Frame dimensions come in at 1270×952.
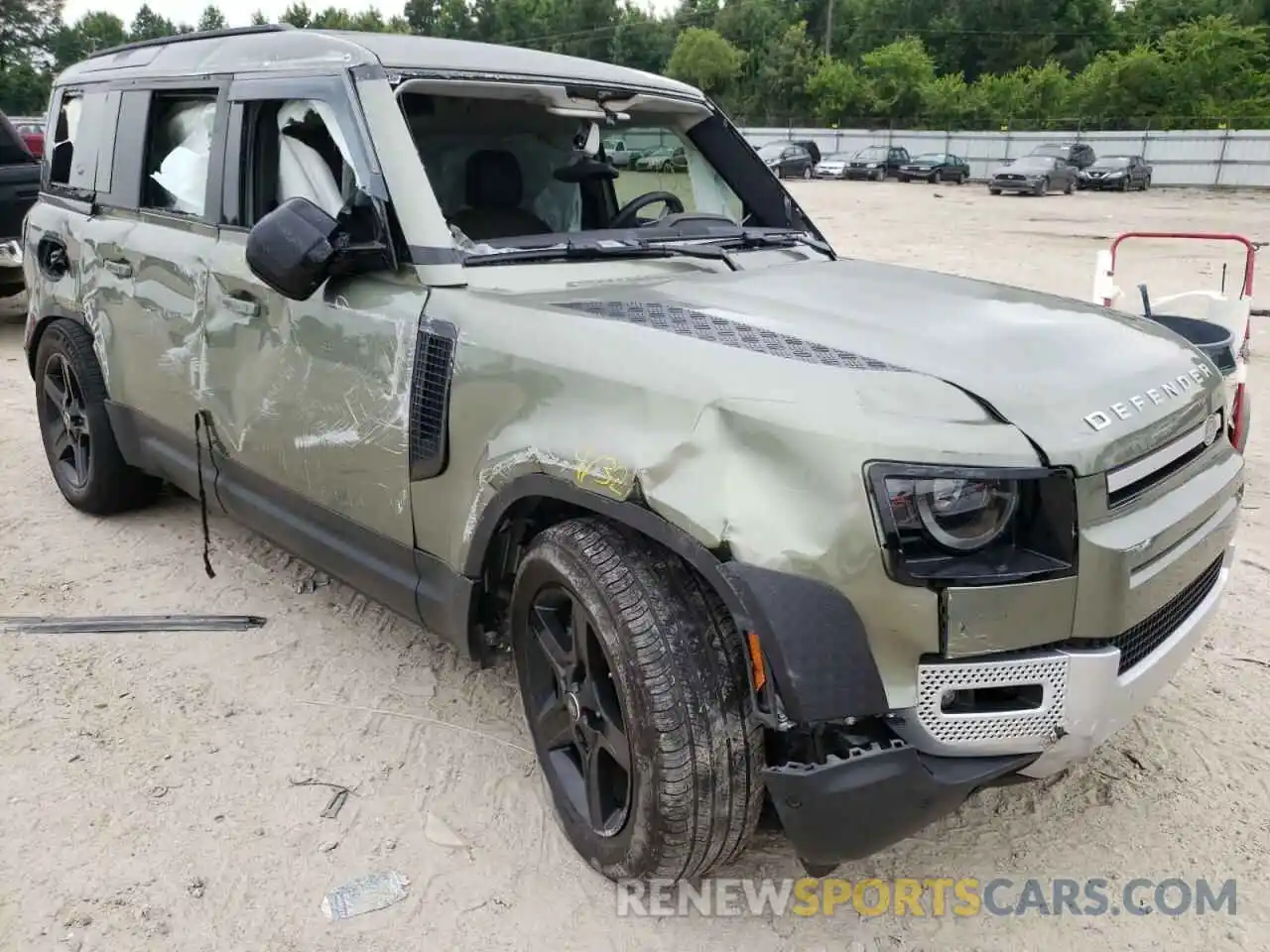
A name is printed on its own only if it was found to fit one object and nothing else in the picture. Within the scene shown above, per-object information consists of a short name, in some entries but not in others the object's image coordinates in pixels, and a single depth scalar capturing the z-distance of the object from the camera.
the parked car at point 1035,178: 32.34
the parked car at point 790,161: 33.56
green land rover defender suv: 2.01
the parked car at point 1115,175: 34.62
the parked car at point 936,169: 37.91
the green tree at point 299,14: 80.69
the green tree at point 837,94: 61.41
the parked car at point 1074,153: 35.34
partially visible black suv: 8.73
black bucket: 4.70
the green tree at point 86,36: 84.81
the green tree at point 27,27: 73.75
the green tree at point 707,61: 68.62
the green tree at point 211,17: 88.06
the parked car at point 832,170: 37.97
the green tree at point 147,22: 97.04
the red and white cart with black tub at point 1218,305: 4.88
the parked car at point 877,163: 38.31
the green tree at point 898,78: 60.59
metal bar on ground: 3.93
